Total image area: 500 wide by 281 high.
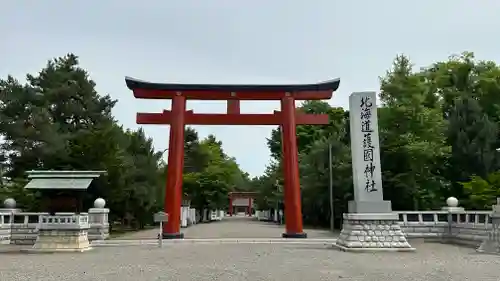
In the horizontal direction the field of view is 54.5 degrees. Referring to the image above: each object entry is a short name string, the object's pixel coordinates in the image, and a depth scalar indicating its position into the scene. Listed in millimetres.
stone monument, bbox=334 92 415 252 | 15383
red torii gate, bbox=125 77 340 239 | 21469
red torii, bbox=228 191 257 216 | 73250
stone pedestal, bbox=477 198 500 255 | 14743
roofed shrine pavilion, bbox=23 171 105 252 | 15820
